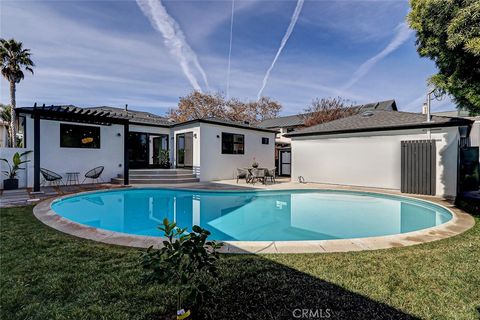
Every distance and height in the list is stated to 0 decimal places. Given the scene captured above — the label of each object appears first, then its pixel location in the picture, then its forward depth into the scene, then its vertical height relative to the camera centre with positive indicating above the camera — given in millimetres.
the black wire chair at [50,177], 11375 -982
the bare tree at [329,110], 26859 +5631
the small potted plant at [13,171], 10516 -643
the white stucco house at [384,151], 10508 +365
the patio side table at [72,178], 12820 -1128
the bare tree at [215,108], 31469 +7108
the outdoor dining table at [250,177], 14864 -1253
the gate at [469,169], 11609 -542
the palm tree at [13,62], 15505 +6508
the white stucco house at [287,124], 20266 +4883
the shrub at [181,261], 1955 -903
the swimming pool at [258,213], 6668 -2000
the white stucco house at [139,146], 11688 +768
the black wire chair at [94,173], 13095 -881
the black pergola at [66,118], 10234 +2008
